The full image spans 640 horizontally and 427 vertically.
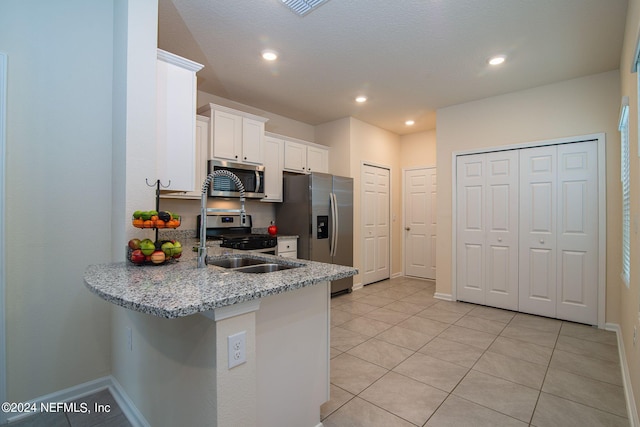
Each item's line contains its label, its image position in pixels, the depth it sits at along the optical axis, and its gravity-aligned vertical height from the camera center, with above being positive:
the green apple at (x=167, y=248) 1.66 -0.19
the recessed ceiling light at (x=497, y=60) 2.95 +1.57
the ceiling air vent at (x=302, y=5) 2.19 +1.57
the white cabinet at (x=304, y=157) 4.39 +0.90
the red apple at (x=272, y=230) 4.08 -0.20
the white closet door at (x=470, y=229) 4.00 -0.17
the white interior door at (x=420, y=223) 5.57 -0.13
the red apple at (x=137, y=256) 1.59 -0.22
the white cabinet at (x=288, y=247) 3.93 -0.42
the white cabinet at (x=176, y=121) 2.08 +0.67
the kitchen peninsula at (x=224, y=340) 1.10 -0.57
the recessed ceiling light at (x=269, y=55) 2.88 +1.57
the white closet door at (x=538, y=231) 3.50 -0.17
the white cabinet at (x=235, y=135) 3.49 +0.99
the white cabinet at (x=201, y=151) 3.37 +0.72
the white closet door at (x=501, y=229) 3.74 -0.16
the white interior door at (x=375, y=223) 5.04 -0.14
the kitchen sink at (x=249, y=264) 1.87 -0.32
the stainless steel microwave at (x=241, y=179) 3.48 +0.42
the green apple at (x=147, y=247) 1.59 -0.17
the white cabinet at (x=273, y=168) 4.13 +0.66
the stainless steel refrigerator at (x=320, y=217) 4.08 -0.02
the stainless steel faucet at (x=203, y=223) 1.57 -0.04
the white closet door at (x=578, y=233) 3.25 -0.18
